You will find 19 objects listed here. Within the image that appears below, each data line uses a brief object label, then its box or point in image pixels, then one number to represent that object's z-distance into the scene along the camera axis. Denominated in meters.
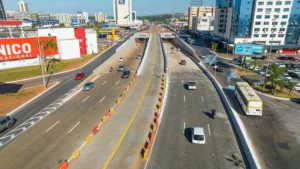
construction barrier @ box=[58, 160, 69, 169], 20.38
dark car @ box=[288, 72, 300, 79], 57.48
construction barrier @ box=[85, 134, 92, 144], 25.55
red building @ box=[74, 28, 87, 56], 84.94
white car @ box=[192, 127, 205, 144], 25.59
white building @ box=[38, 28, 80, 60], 75.63
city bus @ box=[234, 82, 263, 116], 32.69
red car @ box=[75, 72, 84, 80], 55.41
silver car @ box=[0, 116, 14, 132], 29.01
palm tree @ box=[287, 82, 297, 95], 42.71
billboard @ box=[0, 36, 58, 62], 63.70
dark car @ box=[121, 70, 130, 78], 56.35
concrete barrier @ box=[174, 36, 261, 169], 22.30
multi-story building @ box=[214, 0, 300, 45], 88.38
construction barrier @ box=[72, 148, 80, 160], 22.53
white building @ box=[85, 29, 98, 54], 90.75
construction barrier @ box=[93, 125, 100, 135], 27.65
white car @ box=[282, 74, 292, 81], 52.90
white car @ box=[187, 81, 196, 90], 45.84
